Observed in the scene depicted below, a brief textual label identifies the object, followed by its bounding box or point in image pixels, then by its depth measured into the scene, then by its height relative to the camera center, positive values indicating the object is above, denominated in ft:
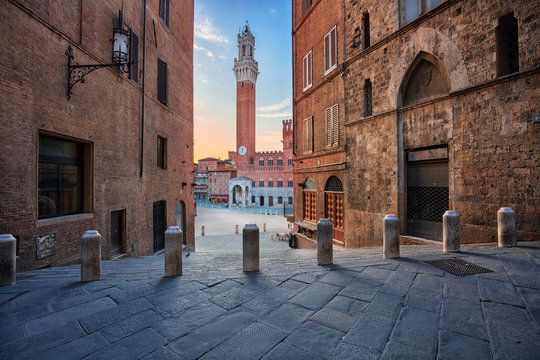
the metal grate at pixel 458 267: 12.15 -4.20
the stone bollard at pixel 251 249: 13.19 -3.34
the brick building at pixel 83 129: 15.78 +4.88
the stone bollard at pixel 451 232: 15.96 -3.05
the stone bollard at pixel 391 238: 14.80 -3.15
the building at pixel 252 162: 155.63 +15.00
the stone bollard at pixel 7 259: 11.61 -3.37
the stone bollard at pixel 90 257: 12.25 -3.45
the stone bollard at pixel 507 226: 16.39 -2.75
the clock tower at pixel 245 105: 162.50 +52.69
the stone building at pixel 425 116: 18.30 +6.67
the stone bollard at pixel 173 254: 12.76 -3.43
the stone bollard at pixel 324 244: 14.08 -3.29
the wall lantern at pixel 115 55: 19.45 +12.07
